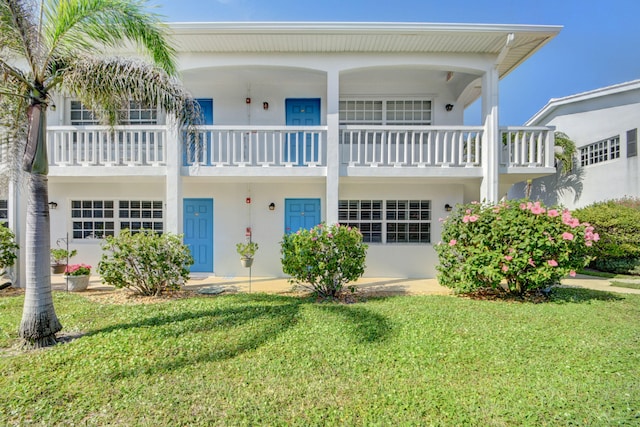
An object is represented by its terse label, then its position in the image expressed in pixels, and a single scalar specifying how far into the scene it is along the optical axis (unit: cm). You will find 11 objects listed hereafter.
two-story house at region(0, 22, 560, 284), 725
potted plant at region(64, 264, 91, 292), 696
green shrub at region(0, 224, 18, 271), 684
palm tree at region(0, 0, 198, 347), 406
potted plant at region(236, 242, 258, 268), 718
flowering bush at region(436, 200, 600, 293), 586
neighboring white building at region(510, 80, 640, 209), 1145
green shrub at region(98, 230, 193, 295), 618
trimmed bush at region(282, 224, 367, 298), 620
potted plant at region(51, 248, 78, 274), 763
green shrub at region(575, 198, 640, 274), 898
